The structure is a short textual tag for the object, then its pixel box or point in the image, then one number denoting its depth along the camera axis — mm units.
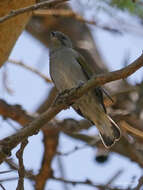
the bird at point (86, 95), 7818
